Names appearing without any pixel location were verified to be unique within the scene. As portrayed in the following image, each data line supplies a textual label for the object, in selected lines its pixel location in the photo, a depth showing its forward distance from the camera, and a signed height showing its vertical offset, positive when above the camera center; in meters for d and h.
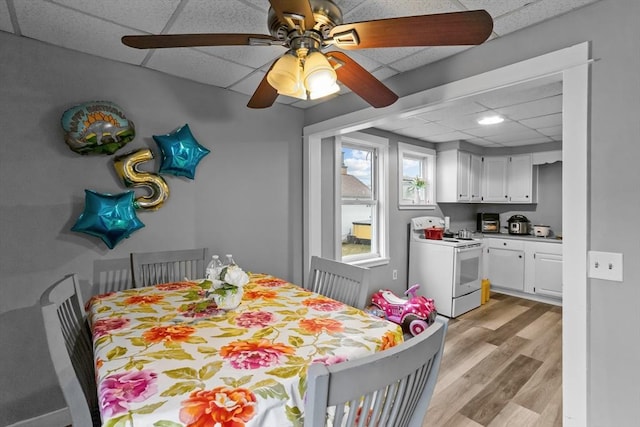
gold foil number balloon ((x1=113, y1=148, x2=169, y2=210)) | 2.17 +0.24
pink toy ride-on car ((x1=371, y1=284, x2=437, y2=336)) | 3.09 -1.01
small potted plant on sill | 4.44 +0.35
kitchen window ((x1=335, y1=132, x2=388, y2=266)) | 3.71 +0.14
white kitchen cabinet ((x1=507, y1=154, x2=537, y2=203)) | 4.71 +0.49
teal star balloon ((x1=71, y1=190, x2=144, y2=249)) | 1.99 -0.04
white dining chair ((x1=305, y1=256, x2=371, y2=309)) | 1.74 -0.41
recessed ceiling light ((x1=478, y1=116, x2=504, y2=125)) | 3.27 +0.97
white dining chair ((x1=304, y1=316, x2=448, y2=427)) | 0.63 -0.38
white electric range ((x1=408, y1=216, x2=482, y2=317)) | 3.75 -0.71
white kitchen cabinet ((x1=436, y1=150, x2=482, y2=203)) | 4.45 +0.52
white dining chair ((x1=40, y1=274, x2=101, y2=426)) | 0.86 -0.48
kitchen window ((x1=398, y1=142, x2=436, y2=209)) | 4.13 +0.49
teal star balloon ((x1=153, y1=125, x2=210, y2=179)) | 2.31 +0.44
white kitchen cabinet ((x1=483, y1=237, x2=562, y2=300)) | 4.15 -0.74
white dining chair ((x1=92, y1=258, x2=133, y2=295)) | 2.14 -0.43
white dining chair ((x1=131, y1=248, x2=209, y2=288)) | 2.08 -0.38
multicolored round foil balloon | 1.95 +0.53
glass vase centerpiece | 1.46 -0.35
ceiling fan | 1.07 +0.66
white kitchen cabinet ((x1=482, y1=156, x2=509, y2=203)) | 4.92 +0.51
